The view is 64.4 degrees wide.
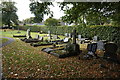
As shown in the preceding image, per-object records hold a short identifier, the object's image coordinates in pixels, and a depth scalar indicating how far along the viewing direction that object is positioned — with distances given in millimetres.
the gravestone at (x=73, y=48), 8312
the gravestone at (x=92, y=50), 7516
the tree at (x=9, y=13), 46084
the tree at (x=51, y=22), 40006
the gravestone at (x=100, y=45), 10606
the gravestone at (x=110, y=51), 6695
